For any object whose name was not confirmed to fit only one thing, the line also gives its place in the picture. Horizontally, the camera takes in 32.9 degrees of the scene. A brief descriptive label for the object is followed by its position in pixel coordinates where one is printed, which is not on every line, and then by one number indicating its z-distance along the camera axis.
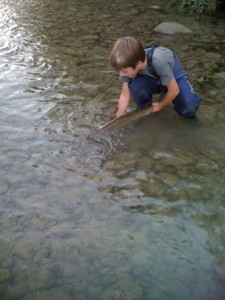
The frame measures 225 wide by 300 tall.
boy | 3.10
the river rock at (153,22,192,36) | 6.09
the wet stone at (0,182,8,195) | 2.93
